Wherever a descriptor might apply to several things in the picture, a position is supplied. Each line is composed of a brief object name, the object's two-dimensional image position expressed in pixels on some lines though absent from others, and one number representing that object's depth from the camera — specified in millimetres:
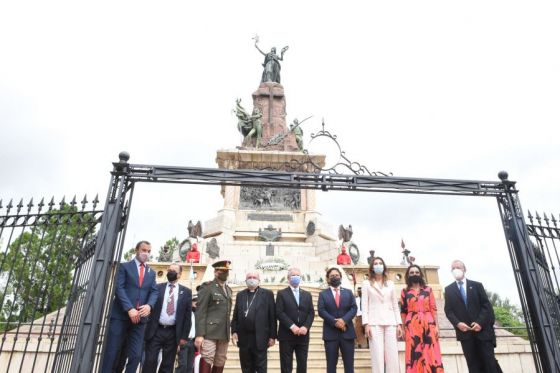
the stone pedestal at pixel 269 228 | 17828
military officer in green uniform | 5578
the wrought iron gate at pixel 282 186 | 5391
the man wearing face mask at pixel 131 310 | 5395
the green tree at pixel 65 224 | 5617
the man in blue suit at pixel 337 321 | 5746
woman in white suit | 5598
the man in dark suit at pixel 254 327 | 5660
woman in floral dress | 5434
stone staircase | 8109
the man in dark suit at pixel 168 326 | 5652
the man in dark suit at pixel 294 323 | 5680
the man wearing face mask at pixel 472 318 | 5691
